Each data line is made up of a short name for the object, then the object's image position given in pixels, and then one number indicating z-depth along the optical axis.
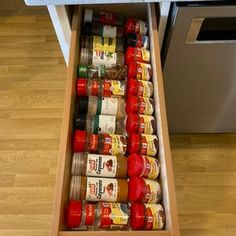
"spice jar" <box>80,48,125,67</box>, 0.83
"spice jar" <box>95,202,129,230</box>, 0.61
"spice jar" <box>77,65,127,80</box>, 0.80
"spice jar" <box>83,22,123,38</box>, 0.88
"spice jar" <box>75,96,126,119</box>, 0.75
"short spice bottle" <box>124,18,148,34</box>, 0.88
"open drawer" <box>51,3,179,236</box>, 0.55
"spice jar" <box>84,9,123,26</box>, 0.88
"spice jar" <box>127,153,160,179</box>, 0.67
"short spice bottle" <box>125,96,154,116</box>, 0.75
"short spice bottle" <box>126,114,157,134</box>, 0.73
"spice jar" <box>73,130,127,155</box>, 0.69
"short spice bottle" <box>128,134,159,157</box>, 0.70
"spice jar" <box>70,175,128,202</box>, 0.65
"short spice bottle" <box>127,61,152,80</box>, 0.80
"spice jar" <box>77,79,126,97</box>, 0.76
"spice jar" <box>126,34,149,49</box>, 0.85
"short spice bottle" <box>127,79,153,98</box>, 0.77
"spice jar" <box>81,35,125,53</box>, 0.85
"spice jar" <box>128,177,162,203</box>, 0.65
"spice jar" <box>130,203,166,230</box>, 0.61
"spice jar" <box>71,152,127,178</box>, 0.67
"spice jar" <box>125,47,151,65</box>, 0.82
